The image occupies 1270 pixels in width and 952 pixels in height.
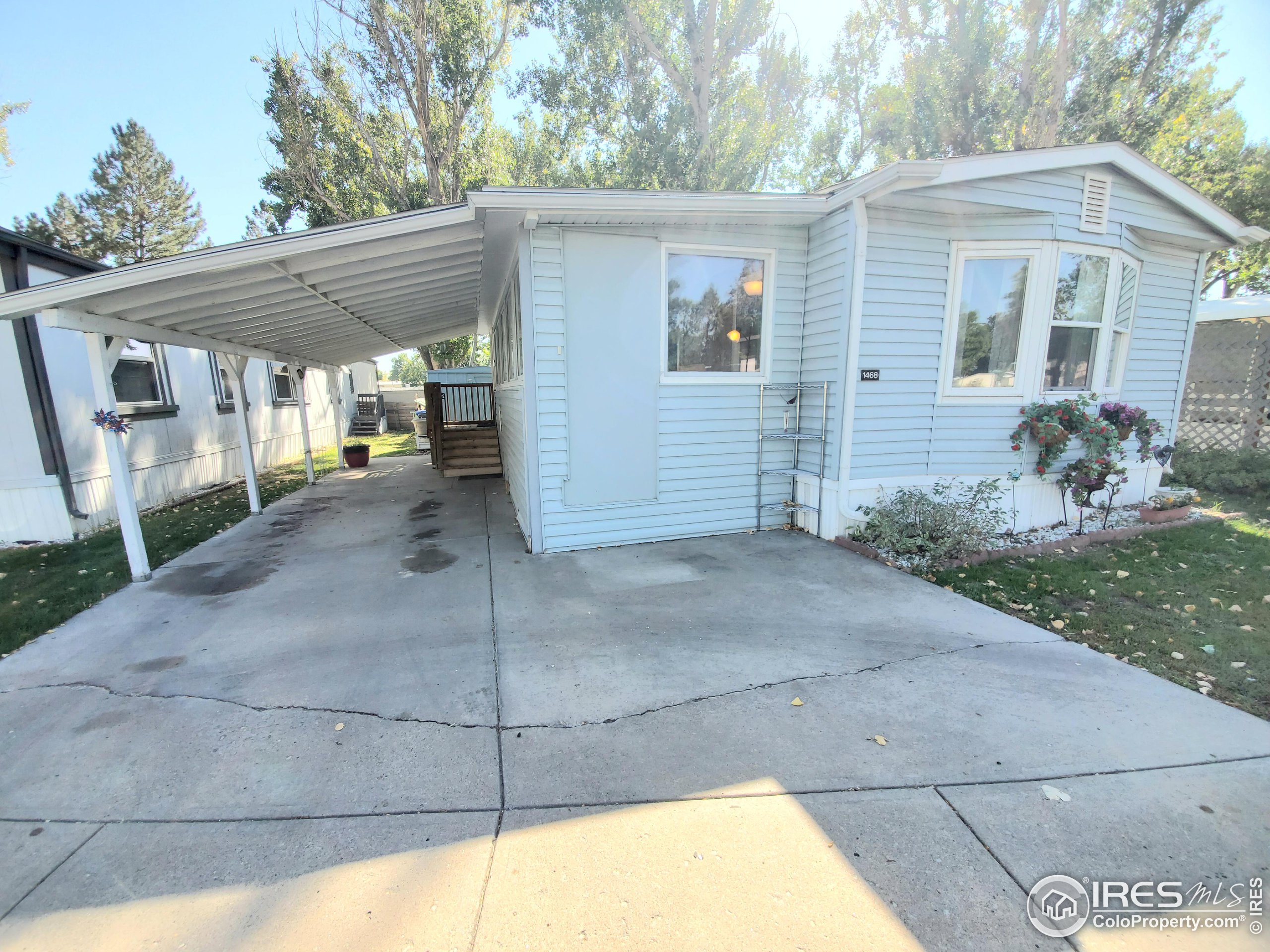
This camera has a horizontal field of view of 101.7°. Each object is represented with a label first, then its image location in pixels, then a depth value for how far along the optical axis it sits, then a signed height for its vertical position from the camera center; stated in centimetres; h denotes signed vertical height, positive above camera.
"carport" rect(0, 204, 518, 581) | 381 +91
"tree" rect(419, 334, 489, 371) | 2030 +134
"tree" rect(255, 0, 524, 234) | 1225 +712
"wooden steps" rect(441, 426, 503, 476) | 945 -125
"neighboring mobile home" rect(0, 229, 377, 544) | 555 -38
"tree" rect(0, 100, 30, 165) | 1483 +785
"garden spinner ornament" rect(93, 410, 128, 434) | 424 -23
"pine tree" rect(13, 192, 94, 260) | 2044 +658
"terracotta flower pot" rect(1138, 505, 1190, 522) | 568 -152
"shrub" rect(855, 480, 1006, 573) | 466 -135
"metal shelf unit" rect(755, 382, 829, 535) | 534 -67
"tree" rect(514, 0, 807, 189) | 1282 +798
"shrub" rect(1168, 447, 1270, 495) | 699 -136
